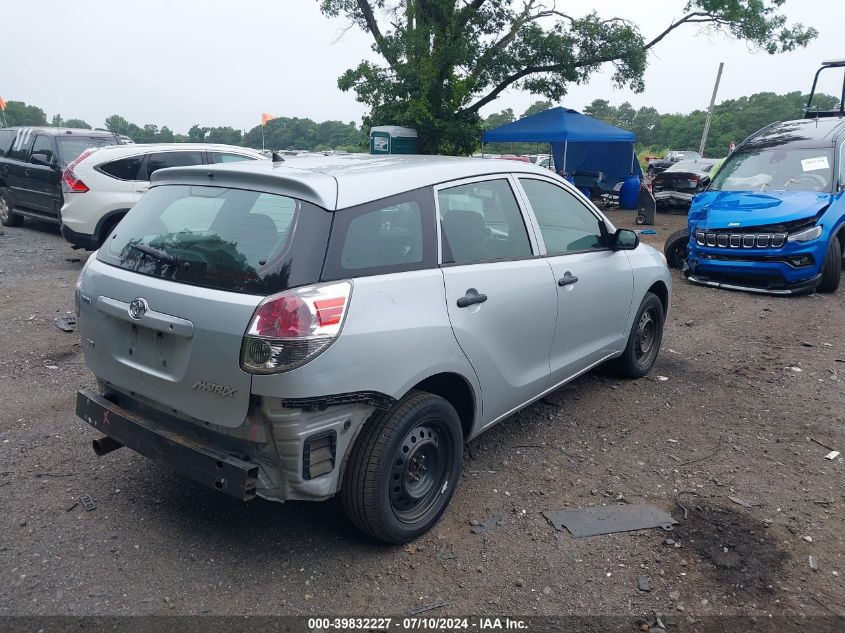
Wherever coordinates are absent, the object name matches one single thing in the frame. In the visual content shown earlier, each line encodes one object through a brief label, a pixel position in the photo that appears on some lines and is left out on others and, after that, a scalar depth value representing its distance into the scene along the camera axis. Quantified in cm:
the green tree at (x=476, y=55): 1669
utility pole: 3188
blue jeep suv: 779
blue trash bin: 1823
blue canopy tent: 1589
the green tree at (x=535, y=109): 3128
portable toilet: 1606
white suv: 852
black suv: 1048
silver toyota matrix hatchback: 259
